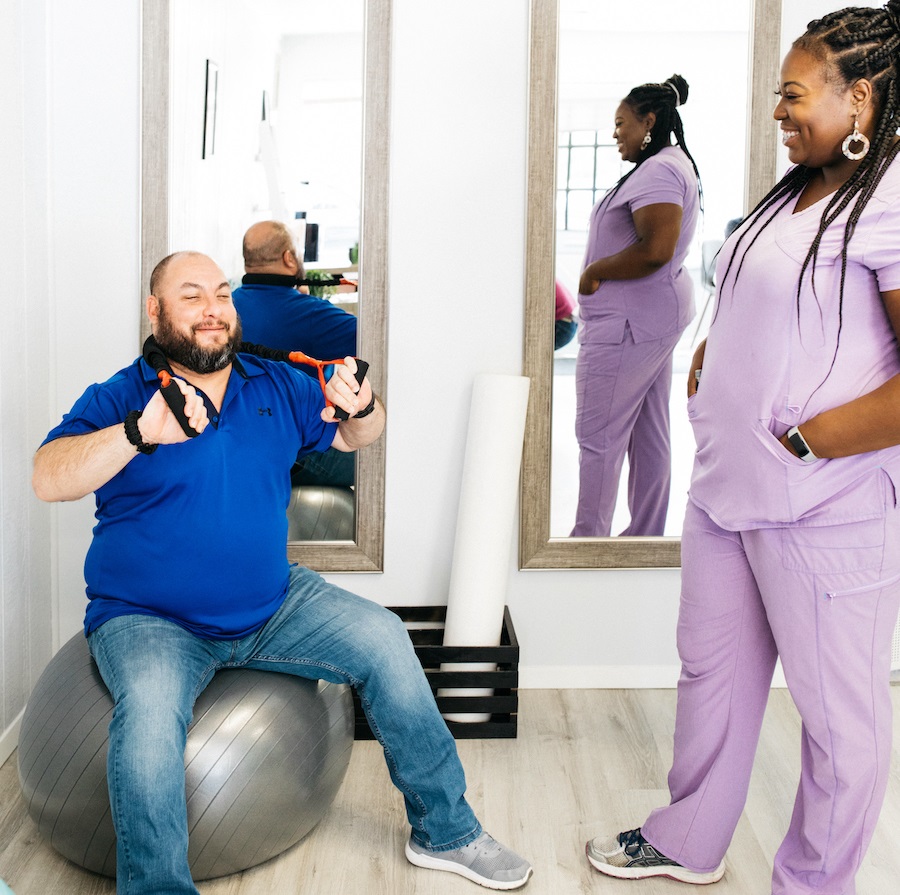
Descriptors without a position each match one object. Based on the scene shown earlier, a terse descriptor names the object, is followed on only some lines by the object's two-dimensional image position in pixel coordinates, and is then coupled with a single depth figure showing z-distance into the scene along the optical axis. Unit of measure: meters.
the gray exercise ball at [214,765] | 1.91
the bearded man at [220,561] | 1.98
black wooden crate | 2.64
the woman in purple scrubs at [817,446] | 1.63
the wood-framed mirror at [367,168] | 2.62
